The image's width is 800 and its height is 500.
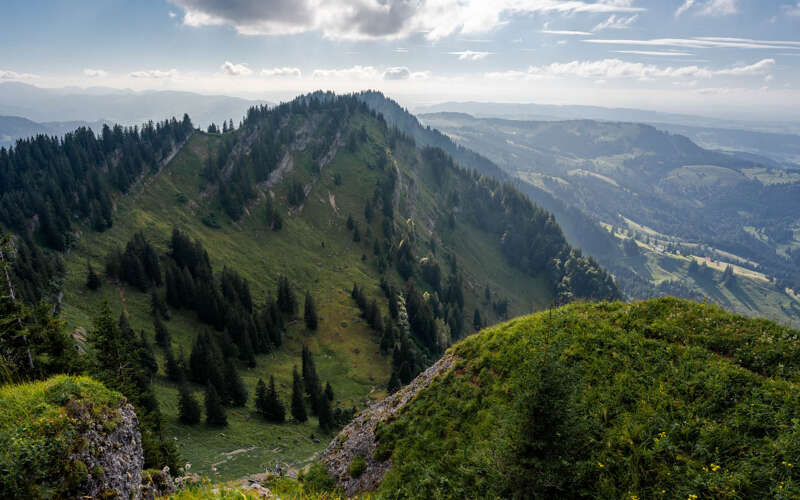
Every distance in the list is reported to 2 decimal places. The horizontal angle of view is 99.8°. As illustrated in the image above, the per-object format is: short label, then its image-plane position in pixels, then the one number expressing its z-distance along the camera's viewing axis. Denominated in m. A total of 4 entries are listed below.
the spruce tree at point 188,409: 50.78
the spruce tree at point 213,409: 52.94
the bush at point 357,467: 23.84
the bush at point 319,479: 23.81
